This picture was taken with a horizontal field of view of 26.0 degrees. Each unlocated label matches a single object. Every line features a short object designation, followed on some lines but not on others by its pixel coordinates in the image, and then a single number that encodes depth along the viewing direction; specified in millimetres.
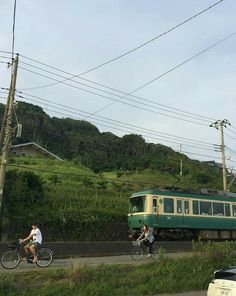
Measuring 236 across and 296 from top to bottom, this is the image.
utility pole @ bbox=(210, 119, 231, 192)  51750
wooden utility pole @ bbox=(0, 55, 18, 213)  27688
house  71188
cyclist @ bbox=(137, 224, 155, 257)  23653
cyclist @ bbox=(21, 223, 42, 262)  18798
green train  31438
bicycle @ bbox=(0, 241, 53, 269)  18000
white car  10983
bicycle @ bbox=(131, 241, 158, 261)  22438
